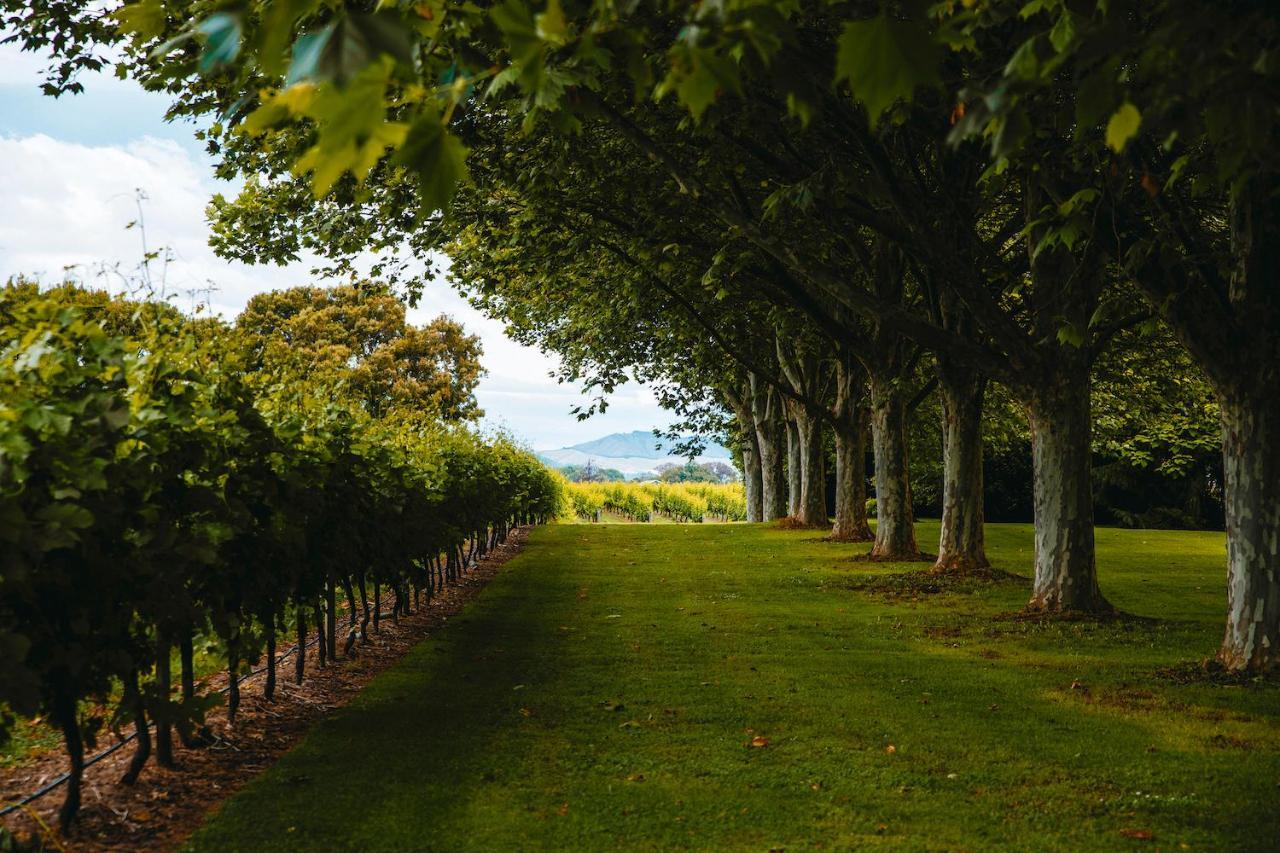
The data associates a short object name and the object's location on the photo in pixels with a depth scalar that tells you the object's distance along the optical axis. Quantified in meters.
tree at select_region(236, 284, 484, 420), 49.66
